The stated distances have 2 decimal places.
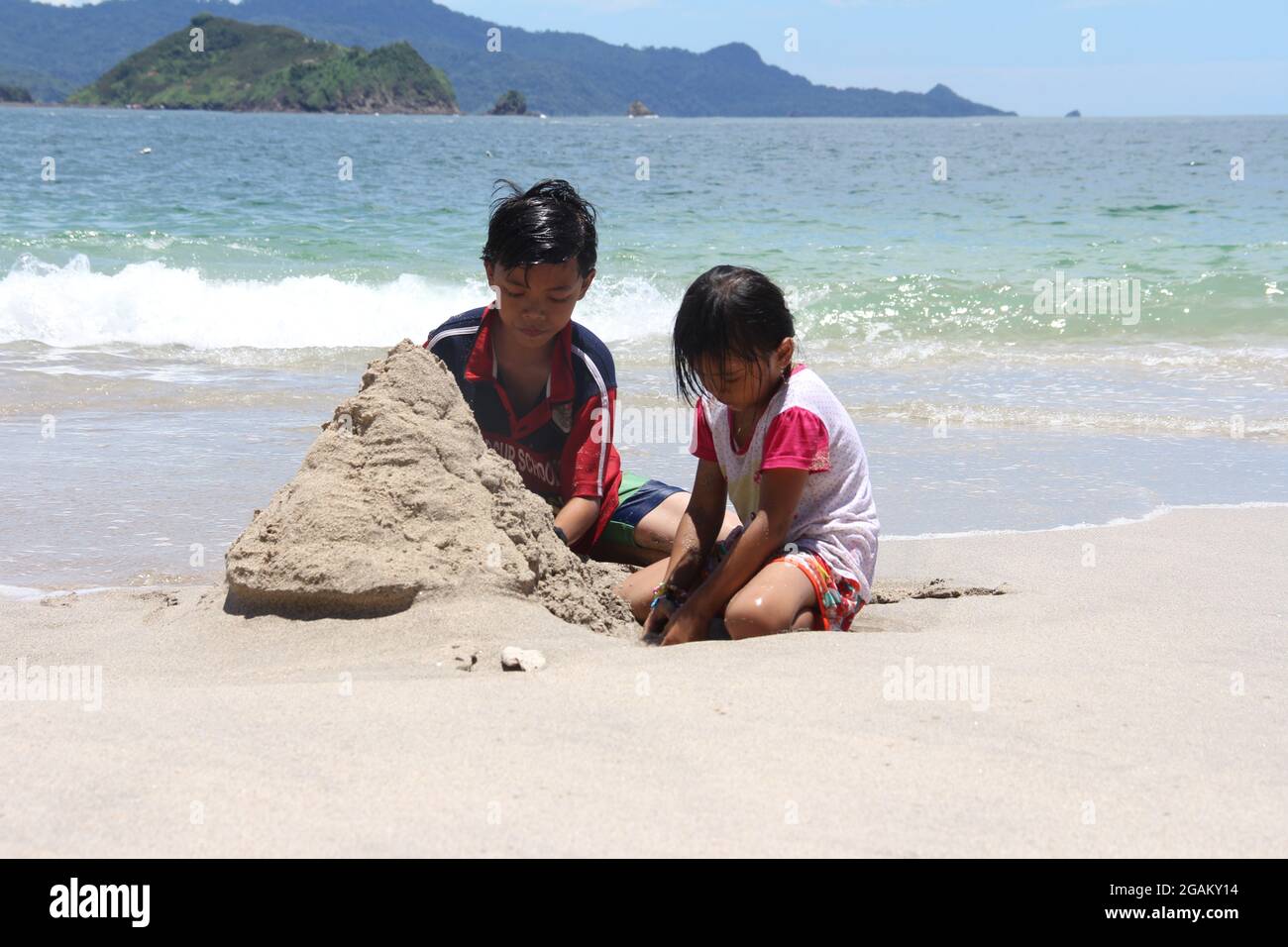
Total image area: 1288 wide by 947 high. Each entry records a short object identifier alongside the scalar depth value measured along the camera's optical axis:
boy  3.36
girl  2.91
